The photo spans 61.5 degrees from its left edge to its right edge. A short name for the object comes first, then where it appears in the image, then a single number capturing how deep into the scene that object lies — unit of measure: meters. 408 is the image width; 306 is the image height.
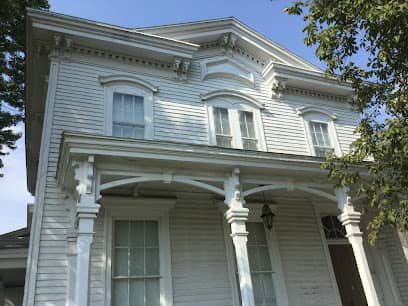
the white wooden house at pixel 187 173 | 5.62
